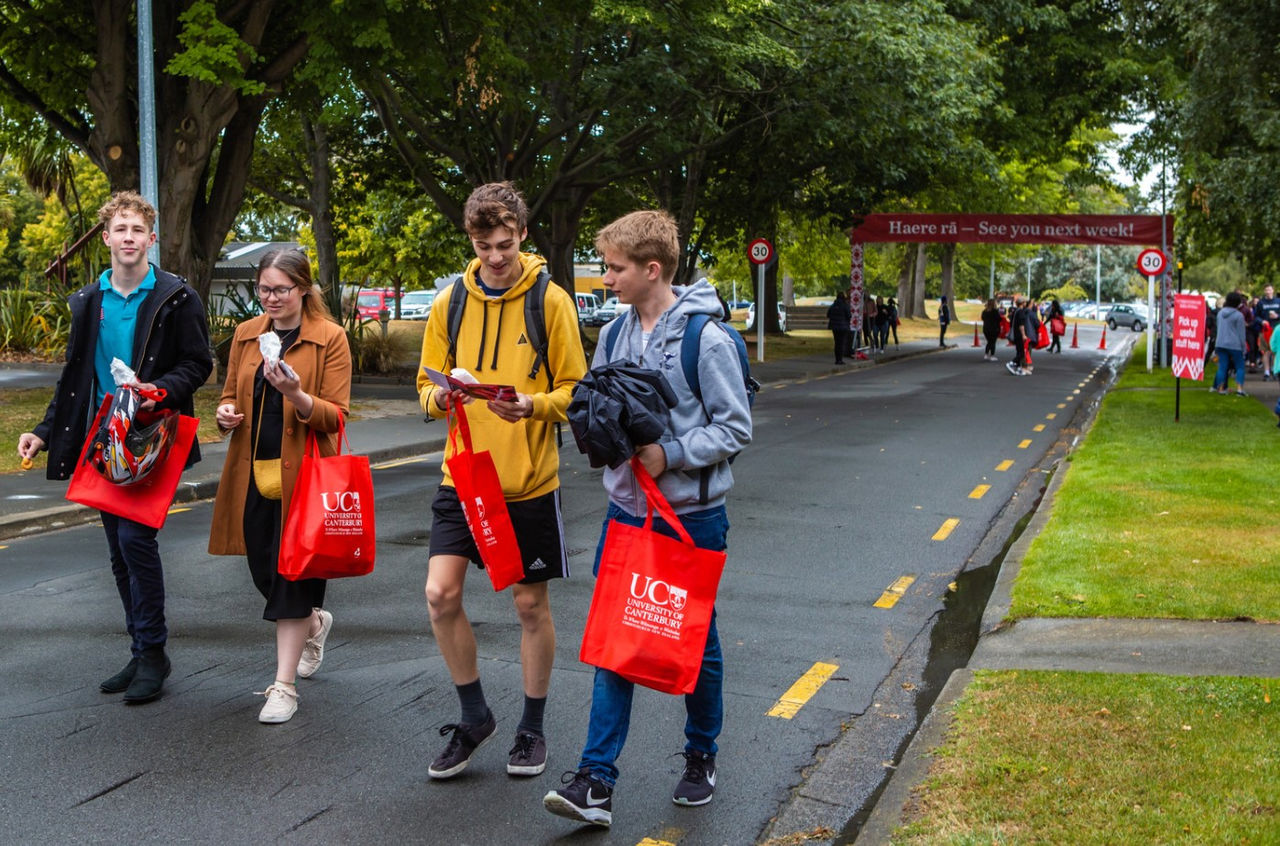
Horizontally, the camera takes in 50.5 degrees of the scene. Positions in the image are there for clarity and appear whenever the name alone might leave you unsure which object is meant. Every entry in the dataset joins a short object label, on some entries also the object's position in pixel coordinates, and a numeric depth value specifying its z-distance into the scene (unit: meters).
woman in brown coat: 5.22
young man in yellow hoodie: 4.41
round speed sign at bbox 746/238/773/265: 31.88
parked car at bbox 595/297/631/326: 63.16
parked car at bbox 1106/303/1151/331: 79.88
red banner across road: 40.22
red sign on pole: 16.55
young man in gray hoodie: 4.06
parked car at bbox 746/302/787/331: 55.72
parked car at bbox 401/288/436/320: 65.56
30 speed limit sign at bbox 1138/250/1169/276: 30.64
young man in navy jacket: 5.45
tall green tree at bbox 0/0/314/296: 17.11
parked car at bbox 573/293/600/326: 63.00
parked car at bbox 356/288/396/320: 65.69
